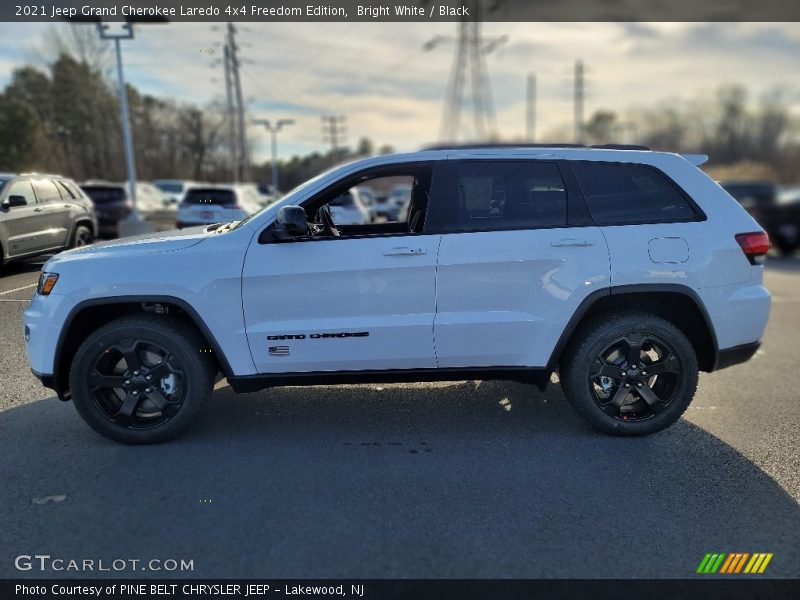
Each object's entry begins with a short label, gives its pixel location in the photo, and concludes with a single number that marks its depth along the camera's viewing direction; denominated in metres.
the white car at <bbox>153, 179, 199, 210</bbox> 9.29
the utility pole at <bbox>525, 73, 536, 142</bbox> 61.22
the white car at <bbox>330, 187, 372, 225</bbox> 5.19
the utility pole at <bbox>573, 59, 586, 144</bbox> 61.07
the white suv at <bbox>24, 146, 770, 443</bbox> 3.59
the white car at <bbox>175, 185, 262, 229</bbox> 5.09
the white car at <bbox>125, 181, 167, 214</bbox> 9.28
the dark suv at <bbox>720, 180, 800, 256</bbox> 16.16
